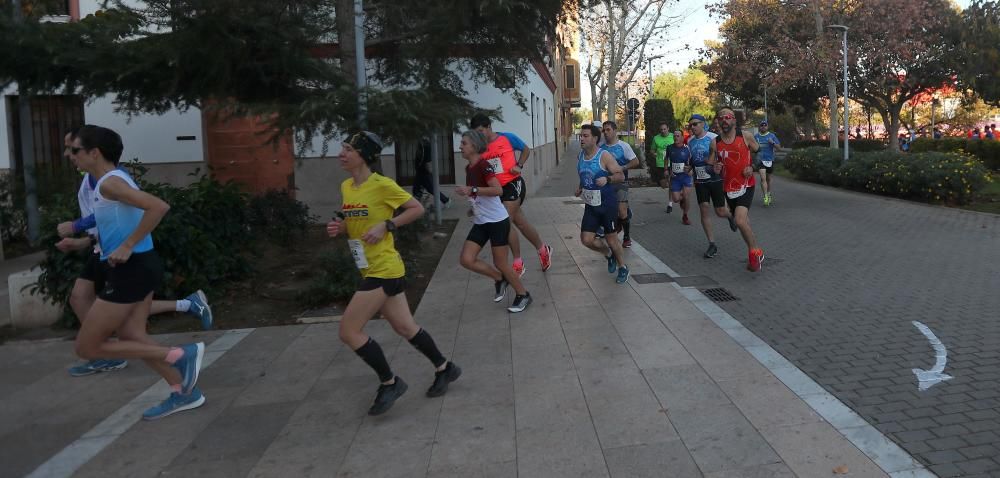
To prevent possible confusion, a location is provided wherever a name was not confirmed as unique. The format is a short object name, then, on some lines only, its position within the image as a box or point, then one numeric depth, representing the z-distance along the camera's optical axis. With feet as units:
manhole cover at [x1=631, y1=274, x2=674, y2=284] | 25.99
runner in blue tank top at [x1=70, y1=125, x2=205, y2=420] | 13.83
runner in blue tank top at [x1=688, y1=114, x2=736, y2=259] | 29.84
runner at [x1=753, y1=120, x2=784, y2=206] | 46.39
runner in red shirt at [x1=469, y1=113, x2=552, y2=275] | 23.18
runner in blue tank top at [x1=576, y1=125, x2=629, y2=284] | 25.03
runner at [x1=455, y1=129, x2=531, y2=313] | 20.36
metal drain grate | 23.13
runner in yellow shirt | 14.16
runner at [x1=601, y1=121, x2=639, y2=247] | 28.09
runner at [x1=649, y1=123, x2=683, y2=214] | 46.39
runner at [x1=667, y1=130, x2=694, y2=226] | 39.99
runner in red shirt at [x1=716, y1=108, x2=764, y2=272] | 26.99
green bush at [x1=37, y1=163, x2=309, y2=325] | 22.58
